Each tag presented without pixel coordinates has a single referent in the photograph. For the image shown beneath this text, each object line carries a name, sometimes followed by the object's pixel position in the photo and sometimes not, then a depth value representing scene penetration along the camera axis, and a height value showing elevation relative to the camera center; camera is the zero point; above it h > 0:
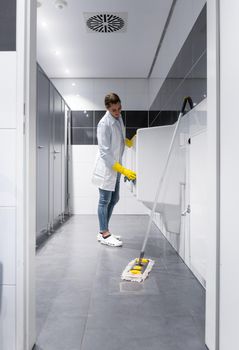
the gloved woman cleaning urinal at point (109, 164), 2.80 +0.09
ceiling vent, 2.98 +1.58
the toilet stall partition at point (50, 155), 2.71 +0.20
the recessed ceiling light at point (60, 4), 2.74 +1.57
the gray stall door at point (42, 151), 2.66 +0.21
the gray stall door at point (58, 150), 3.43 +0.28
